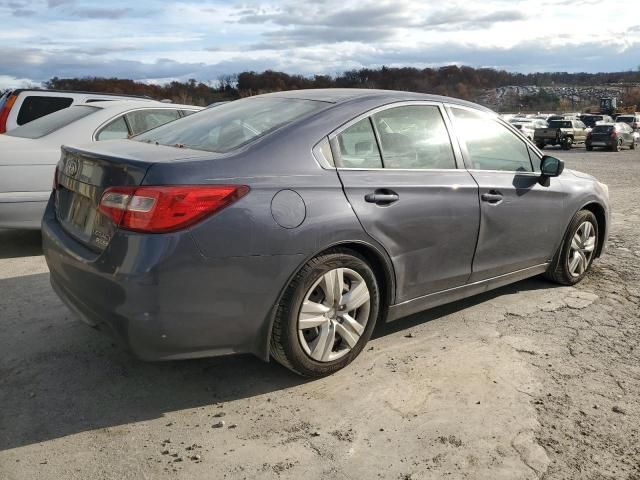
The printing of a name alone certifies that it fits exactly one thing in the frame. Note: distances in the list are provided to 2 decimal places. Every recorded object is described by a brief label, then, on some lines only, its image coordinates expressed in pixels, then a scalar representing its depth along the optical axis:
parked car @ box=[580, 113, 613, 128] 43.44
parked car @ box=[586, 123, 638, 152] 30.06
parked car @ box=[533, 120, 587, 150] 31.69
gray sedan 2.79
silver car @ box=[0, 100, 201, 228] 5.56
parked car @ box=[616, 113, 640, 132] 43.41
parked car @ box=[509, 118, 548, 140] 33.16
